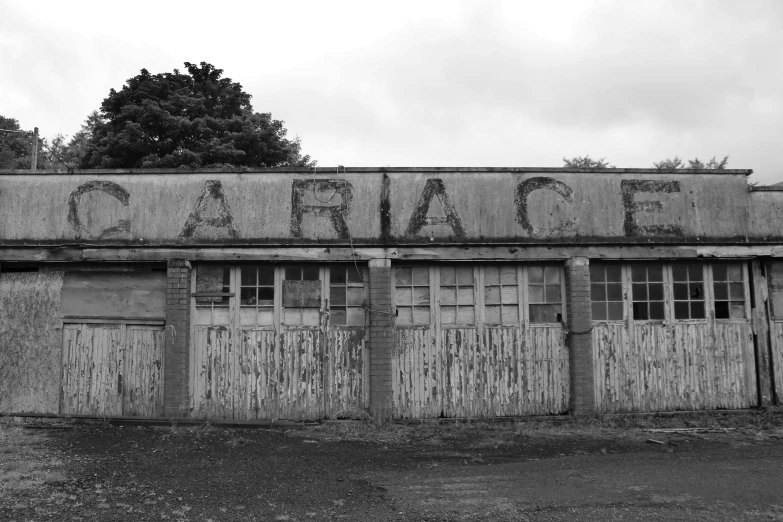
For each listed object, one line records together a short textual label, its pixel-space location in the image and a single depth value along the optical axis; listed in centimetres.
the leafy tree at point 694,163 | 3878
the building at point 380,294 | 985
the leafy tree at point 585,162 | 4048
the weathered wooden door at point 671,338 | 1000
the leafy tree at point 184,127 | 2552
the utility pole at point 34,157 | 2220
